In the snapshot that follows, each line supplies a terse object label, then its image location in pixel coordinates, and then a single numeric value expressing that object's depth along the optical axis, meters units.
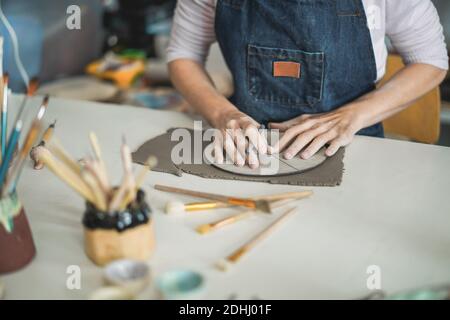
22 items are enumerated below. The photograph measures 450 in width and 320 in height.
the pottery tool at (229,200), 0.84
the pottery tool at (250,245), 0.72
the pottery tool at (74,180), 0.68
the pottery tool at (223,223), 0.80
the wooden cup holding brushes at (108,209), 0.67
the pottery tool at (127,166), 0.66
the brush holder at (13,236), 0.69
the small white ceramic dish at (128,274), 0.63
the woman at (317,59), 1.20
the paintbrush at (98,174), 0.65
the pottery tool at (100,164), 0.67
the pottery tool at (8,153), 0.65
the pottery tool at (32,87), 0.75
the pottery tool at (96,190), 0.65
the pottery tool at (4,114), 0.74
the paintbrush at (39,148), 1.01
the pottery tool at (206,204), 0.85
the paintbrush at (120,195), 0.66
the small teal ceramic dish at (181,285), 0.63
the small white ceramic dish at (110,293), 0.63
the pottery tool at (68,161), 0.71
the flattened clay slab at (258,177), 0.95
